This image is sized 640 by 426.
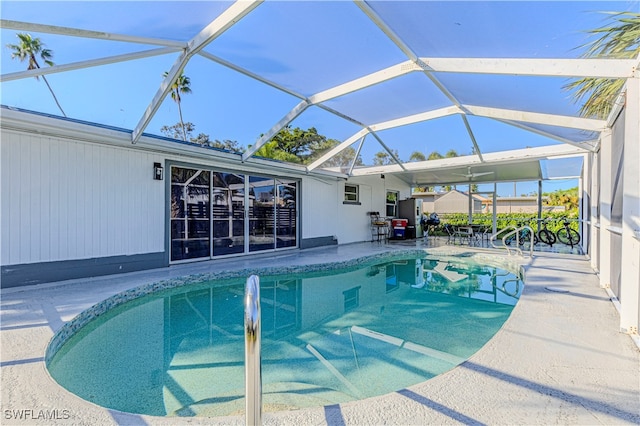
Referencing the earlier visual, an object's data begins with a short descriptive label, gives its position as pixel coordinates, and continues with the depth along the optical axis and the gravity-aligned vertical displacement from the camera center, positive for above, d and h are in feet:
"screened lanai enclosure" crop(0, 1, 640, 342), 10.11 +5.71
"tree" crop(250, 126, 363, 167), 25.99 +5.88
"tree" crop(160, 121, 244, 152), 23.38 +5.85
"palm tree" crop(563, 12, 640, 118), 8.89 +5.11
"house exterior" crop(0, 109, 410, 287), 15.83 +0.48
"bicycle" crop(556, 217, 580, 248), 33.58 -3.30
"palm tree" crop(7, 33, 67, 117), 13.58 +7.86
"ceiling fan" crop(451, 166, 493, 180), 36.01 +4.31
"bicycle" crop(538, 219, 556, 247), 34.37 -3.23
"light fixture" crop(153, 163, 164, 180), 21.17 +2.65
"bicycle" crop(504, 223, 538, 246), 35.25 -3.61
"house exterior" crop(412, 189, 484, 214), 81.20 +1.88
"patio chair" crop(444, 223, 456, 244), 38.40 -4.11
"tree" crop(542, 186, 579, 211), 55.83 +2.09
